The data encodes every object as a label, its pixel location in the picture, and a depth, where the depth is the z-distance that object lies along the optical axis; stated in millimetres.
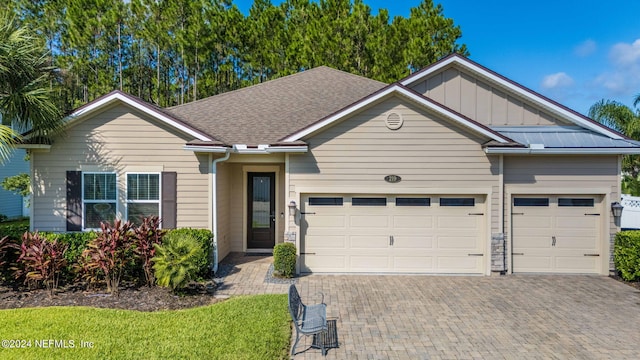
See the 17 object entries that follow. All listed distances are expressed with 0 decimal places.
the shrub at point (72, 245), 7688
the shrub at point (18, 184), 12742
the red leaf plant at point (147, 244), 7516
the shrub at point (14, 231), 7934
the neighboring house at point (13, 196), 17094
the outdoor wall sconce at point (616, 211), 8734
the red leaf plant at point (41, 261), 7074
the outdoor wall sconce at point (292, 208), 8891
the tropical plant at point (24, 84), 7246
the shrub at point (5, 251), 7283
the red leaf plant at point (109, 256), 7246
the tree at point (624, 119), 18781
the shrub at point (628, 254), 8336
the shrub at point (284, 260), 8469
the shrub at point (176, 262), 6949
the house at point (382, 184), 8672
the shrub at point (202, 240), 8086
